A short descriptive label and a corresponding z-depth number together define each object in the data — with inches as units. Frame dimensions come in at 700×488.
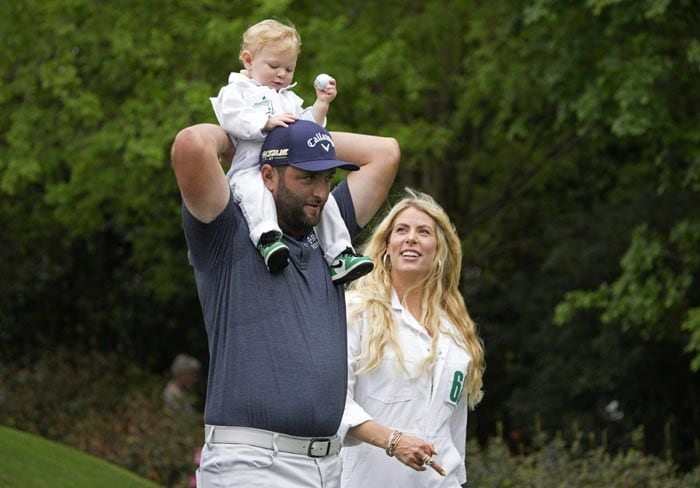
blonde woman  405.4
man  303.6
